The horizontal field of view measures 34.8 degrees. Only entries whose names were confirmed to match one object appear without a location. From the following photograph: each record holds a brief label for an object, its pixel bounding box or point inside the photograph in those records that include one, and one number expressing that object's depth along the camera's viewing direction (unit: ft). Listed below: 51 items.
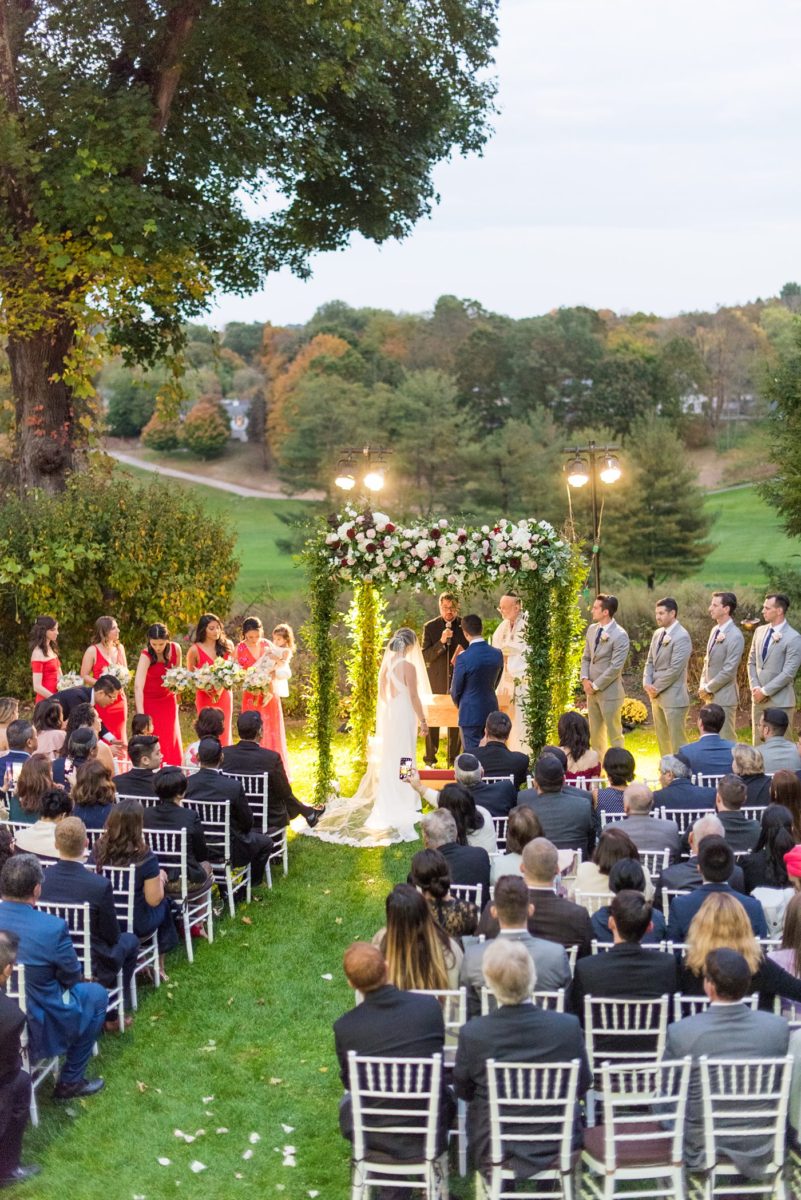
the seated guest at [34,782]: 28.12
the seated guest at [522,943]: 20.25
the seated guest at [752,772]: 29.55
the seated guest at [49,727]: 34.22
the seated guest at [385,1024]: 18.45
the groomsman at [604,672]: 44.24
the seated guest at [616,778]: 29.40
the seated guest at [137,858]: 26.08
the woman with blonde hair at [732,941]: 19.49
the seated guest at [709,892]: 22.12
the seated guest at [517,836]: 24.71
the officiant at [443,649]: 46.98
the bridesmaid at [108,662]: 41.60
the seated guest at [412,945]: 19.93
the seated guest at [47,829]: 26.40
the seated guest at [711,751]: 33.27
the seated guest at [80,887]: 24.23
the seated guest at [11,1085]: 19.48
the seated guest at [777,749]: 32.86
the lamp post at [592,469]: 50.75
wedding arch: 42.09
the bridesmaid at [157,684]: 42.60
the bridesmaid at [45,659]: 42.39
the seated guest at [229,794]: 32.14
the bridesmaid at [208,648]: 41.91
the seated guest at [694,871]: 23.97
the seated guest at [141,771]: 31.63
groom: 41.70
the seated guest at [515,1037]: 17.83
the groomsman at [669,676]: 43.68
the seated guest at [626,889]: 21.52
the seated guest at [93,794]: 28.86
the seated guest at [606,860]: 23.30
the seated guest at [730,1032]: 18.19
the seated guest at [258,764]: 34.94
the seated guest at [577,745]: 33.06
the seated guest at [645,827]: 26.50
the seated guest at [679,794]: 29.99
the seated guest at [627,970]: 20.13
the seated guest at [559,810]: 28.40
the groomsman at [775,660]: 41.83
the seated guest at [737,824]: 26.66
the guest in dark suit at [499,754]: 32.60
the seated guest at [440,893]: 22.02
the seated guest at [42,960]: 22.24
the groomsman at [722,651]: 42.55
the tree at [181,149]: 57.77
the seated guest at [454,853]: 24.94
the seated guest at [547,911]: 22.15
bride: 41.29
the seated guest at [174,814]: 29.32
